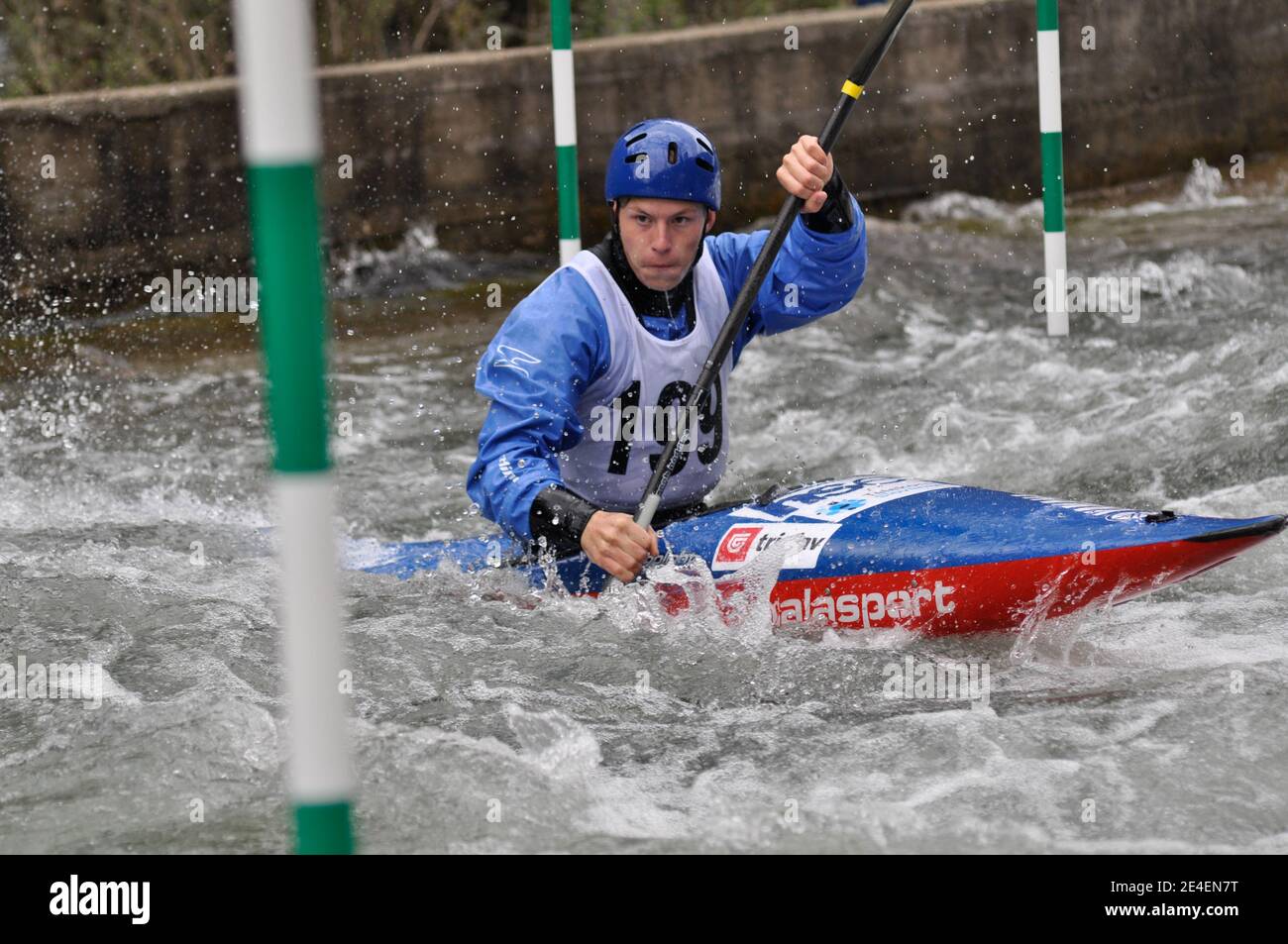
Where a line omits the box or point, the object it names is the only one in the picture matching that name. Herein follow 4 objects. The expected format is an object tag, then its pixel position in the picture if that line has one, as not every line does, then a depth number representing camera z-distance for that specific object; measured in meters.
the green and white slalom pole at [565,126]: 12.21
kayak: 6.96
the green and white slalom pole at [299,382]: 3.47
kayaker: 7.70
